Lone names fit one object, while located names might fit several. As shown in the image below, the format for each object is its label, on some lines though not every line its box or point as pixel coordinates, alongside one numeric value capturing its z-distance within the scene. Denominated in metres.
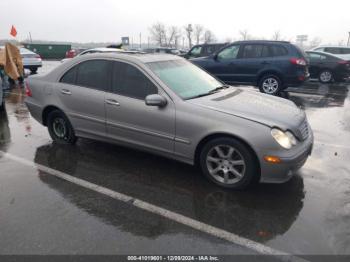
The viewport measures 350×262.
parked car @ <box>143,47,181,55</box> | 27.44
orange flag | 17.52
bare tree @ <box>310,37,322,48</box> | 98.09
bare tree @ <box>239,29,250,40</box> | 78.88
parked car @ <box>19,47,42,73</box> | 16.38
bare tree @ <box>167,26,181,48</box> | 69.00
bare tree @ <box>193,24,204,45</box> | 71.12
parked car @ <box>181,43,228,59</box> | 15.00
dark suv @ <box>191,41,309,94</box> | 9.78
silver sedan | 3.72
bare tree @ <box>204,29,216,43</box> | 70.66
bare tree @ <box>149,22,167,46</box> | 68.44
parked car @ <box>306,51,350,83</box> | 13.67
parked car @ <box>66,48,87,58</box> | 25.33
